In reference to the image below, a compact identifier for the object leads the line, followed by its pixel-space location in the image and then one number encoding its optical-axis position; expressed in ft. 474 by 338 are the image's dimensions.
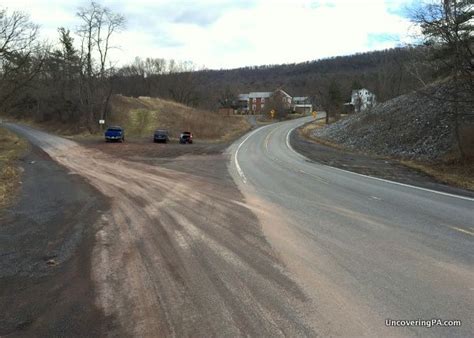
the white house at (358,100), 271.16
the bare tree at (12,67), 103.50
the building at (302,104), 513.33
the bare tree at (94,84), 196.34
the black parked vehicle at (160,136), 163.32
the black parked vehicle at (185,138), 164.86
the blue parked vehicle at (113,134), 155.53
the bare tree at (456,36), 75.66
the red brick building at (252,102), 519.19
